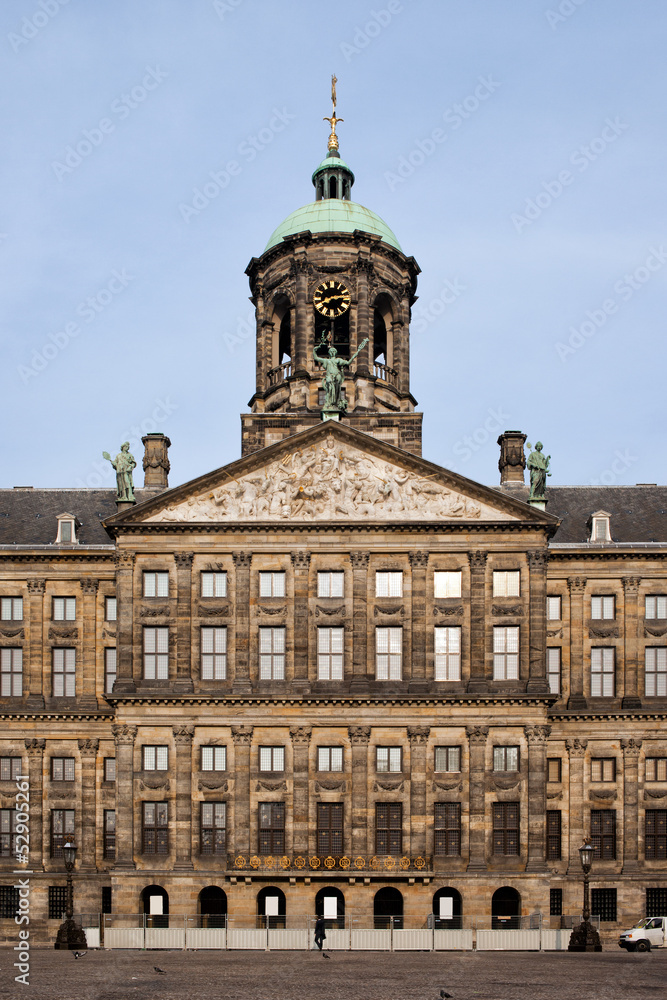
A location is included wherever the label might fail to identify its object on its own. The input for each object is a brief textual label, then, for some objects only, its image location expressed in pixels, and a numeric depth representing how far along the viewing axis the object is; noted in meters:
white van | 46.00
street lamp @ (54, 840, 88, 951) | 45.56
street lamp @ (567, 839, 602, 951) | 45.00
